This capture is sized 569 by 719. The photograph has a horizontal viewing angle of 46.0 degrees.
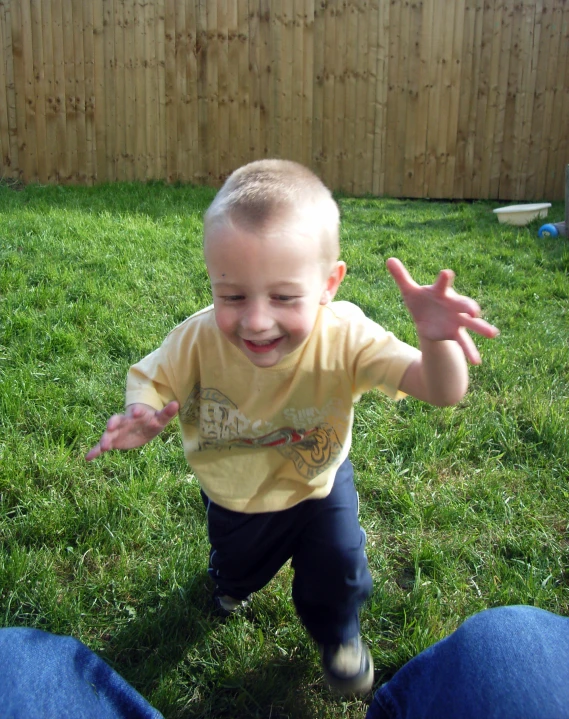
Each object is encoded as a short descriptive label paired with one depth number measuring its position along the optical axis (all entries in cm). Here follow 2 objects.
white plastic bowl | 656
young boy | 143
